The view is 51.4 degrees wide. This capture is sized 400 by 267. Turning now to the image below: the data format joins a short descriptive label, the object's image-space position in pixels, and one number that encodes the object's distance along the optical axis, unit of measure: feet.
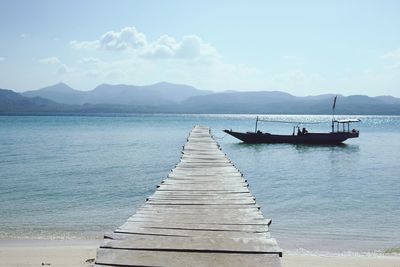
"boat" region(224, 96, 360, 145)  163.94
